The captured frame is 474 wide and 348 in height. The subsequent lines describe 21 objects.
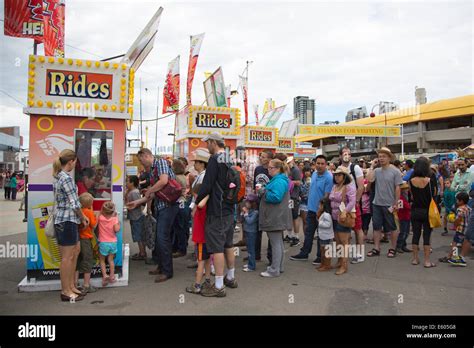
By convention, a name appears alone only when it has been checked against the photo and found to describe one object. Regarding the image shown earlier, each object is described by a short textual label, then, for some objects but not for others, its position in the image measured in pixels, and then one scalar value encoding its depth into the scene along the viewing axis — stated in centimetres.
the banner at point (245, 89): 1881
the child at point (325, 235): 560
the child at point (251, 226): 566
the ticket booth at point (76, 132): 467
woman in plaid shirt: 414
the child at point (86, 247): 457
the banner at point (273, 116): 2078
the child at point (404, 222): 685
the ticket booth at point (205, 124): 1148
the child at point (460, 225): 608
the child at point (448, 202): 892
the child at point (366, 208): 773
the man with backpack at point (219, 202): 444
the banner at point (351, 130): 2366
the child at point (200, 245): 455
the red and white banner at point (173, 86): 1327
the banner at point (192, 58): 1252
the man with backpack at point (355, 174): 602
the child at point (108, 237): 477
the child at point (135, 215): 630
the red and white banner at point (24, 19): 498
